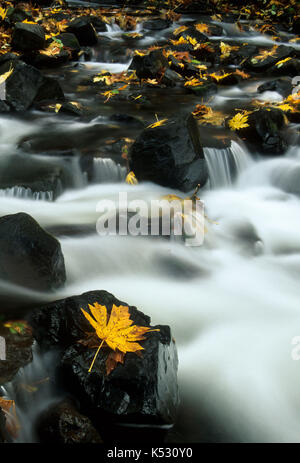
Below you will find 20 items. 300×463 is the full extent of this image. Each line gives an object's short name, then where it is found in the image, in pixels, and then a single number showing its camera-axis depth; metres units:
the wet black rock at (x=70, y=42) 8.57
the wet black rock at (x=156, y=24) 11.11
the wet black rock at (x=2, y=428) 1.75
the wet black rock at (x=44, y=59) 7.93
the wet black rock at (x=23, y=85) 5.84
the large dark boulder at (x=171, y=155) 4.16
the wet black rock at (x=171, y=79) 7.22
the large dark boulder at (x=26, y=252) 2.62
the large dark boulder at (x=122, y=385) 2.01
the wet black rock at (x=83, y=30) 9.21
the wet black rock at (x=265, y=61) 8.47
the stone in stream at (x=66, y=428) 1.87
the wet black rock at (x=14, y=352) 1.96
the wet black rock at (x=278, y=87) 6.95
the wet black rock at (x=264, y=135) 5.28
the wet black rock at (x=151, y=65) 7.25
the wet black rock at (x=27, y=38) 7.66
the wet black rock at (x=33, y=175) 4.21
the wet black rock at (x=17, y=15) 8.98
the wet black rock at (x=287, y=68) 8.01
